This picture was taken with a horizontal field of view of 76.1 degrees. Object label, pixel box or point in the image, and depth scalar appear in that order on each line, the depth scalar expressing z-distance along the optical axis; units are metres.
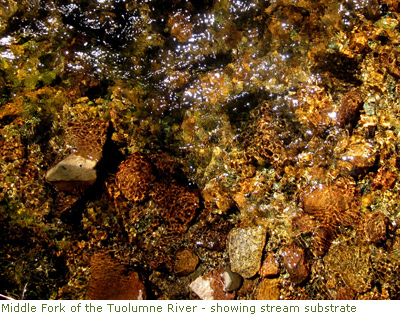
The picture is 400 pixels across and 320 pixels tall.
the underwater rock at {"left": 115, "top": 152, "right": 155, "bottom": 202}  2.86
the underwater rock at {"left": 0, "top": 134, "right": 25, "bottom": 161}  2.97
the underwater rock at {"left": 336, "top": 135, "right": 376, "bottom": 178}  2.57
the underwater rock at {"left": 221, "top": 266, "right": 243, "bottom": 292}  2.59
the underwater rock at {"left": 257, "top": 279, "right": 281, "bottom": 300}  2.49
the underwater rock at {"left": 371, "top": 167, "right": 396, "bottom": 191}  2.50
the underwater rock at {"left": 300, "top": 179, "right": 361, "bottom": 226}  2.51
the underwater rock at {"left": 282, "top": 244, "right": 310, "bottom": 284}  2.48
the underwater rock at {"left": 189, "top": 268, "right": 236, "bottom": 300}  2.60
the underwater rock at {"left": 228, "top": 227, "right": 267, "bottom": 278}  2.58
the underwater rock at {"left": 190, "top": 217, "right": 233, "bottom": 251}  2.76
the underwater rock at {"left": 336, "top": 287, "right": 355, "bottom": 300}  2.36
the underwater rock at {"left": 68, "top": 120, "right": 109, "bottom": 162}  2.86
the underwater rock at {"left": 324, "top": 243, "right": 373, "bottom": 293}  2.34
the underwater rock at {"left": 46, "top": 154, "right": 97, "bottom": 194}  2.77
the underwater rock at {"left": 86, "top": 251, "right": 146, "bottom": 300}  2.58
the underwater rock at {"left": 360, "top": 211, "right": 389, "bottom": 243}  2.39
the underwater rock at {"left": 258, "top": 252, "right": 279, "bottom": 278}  2.55
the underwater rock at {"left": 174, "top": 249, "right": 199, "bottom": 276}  2.74
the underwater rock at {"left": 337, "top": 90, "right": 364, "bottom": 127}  2.71
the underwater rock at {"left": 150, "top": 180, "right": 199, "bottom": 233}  2.83
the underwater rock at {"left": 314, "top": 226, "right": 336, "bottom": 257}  2.50
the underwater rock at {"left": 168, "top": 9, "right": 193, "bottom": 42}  3.28
